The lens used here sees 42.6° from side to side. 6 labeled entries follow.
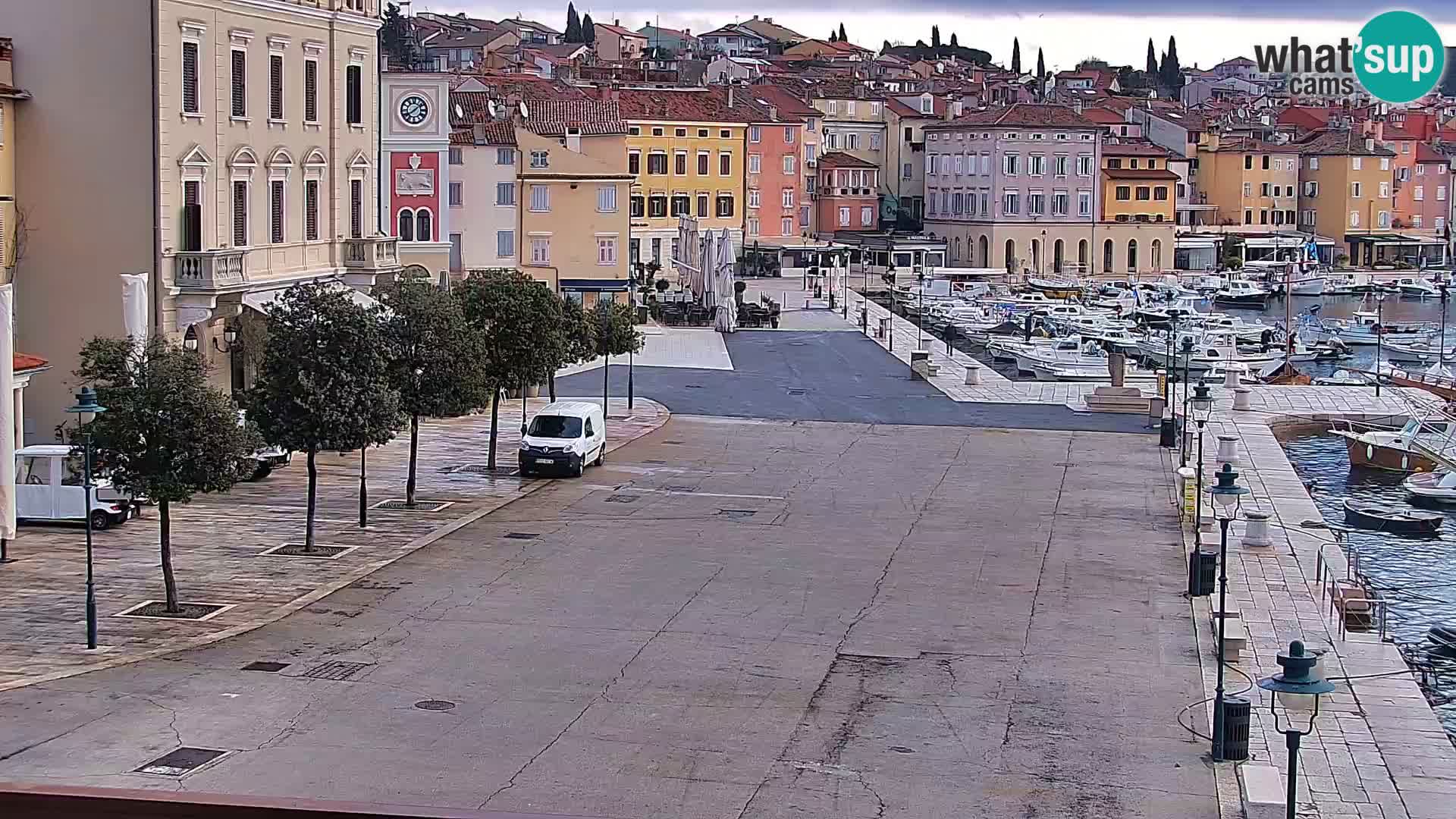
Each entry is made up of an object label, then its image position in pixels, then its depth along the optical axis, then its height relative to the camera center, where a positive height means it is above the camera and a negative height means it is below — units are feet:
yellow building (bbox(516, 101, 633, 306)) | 222.69 +4.57
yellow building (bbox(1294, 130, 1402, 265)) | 412.36 +15.91
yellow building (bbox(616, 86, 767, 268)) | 314.55 +16.24
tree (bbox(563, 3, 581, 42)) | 624.18 +75.44
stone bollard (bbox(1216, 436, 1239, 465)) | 125.29 -12.64
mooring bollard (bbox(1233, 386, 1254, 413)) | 161.07 -11.74
